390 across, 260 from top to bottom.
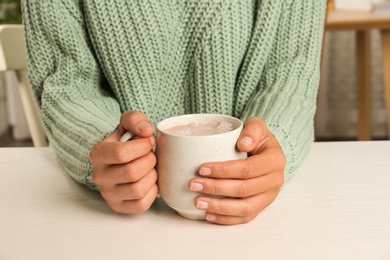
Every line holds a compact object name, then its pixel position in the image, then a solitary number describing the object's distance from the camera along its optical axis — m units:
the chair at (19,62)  1.11
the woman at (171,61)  0.84
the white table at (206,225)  0.56
